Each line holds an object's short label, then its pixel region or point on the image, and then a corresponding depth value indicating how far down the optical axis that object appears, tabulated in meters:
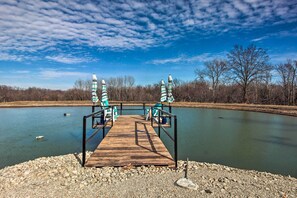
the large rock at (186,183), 3.07
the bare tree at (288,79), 23.02
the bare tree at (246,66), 25.56
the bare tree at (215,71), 32.28
